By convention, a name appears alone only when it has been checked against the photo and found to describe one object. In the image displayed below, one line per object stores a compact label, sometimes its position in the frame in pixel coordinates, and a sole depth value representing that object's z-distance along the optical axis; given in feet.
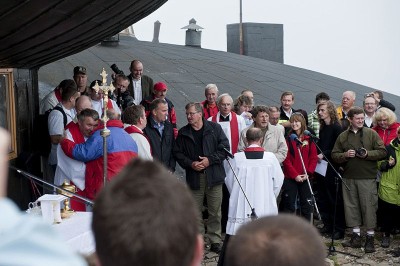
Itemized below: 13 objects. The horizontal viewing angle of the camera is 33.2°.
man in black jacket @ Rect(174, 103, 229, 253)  21.17
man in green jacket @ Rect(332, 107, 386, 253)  22.18
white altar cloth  12.96
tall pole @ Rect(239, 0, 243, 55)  53.26
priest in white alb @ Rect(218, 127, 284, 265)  19.90
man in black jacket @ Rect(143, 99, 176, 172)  20.80
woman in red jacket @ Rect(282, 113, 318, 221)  22.82
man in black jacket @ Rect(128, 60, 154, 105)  26.37
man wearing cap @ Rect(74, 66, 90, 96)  24.26
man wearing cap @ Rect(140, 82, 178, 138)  24.62
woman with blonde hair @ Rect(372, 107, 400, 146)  23.15
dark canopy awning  16.63
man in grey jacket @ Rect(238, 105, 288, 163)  22.30
